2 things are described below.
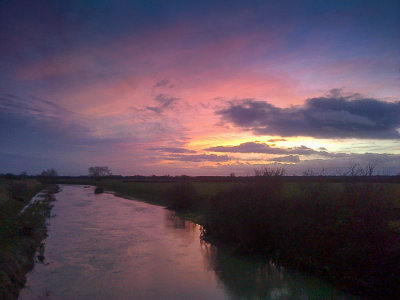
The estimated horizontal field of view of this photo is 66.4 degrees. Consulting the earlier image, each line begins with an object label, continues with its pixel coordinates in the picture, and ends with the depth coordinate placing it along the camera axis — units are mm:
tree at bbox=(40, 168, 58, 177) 174875
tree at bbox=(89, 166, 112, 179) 172625
